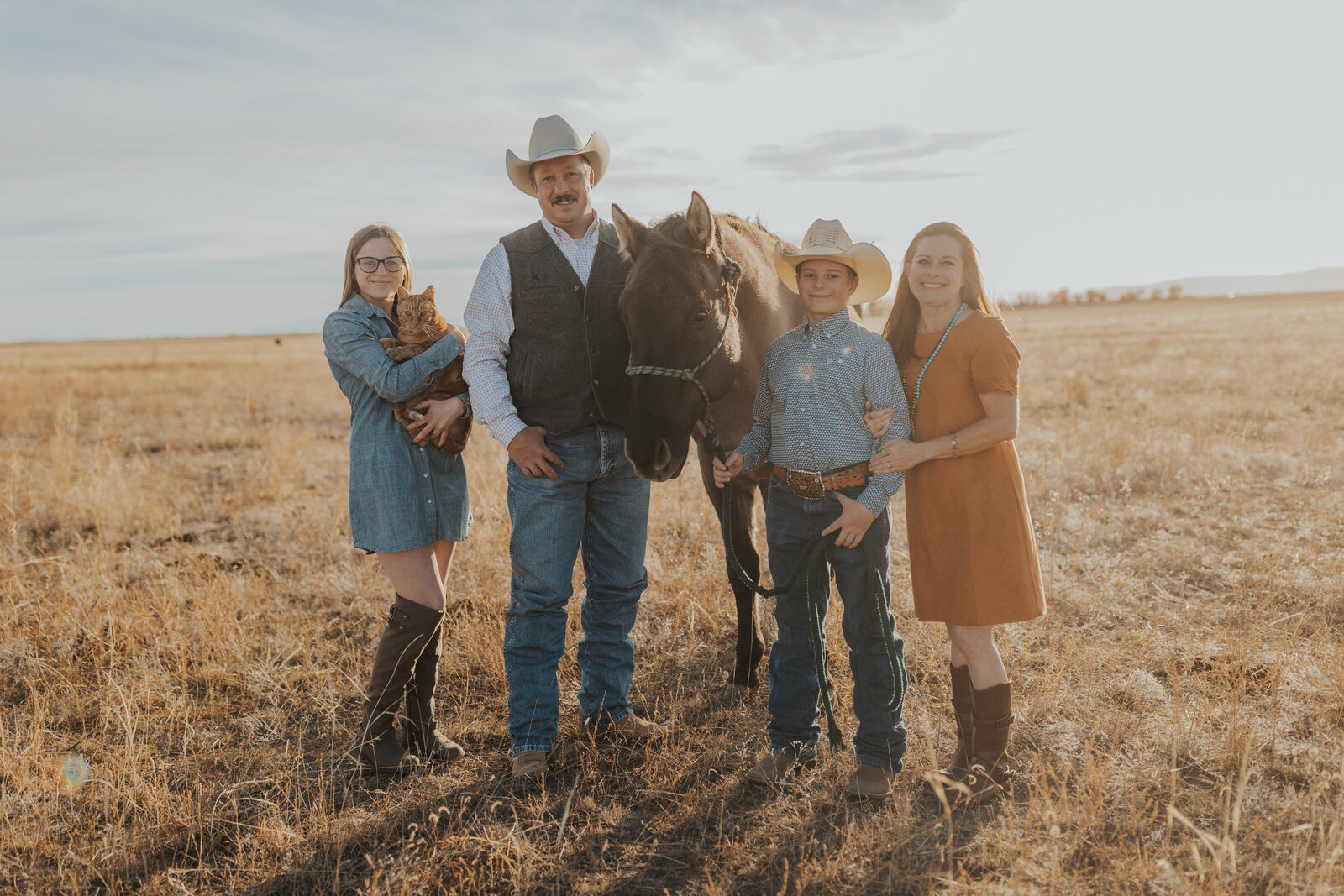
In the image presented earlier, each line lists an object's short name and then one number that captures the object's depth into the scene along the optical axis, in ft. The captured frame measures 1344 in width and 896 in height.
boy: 9.84
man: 10.90
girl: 10.77
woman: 9.61
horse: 10.13
